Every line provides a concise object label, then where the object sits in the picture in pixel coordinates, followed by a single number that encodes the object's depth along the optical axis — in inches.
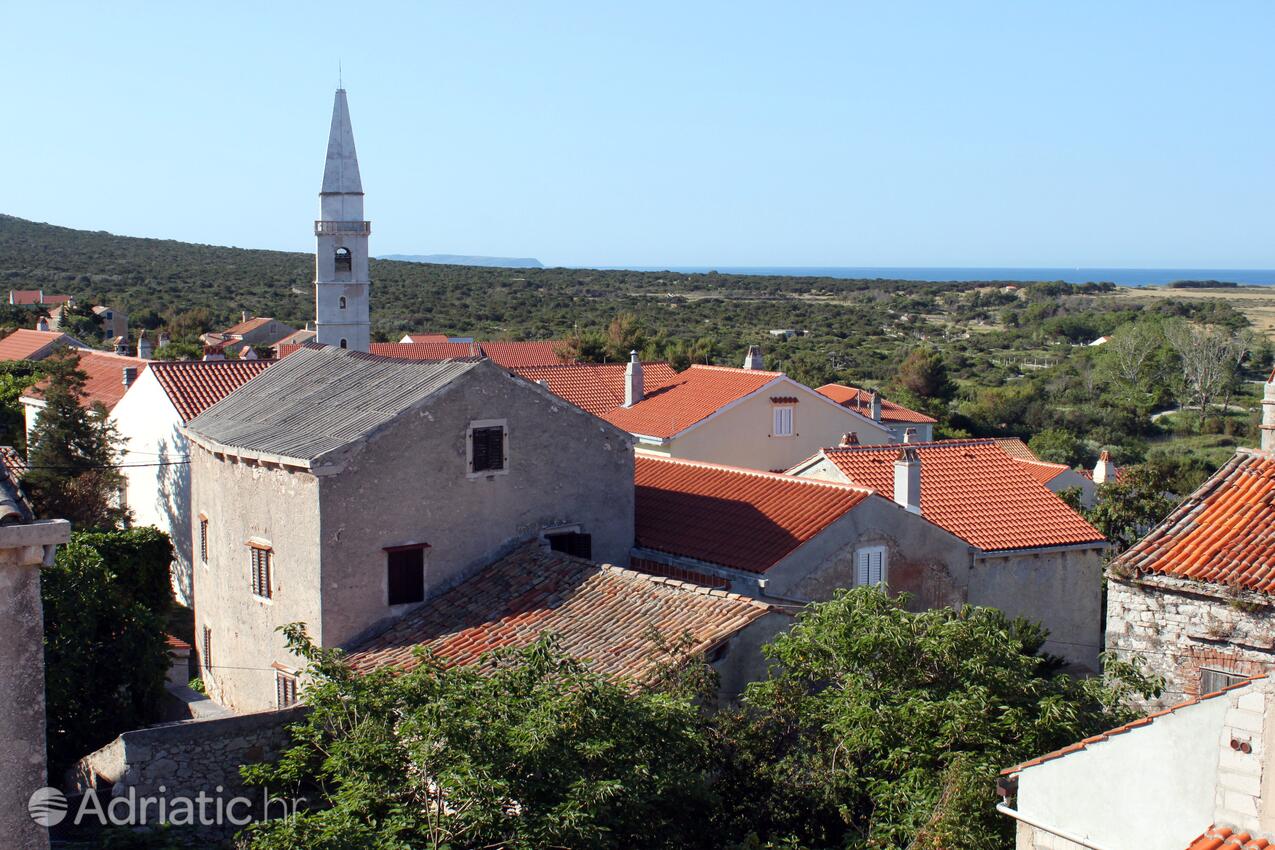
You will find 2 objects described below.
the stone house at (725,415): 1346.0
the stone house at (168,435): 1119.6
